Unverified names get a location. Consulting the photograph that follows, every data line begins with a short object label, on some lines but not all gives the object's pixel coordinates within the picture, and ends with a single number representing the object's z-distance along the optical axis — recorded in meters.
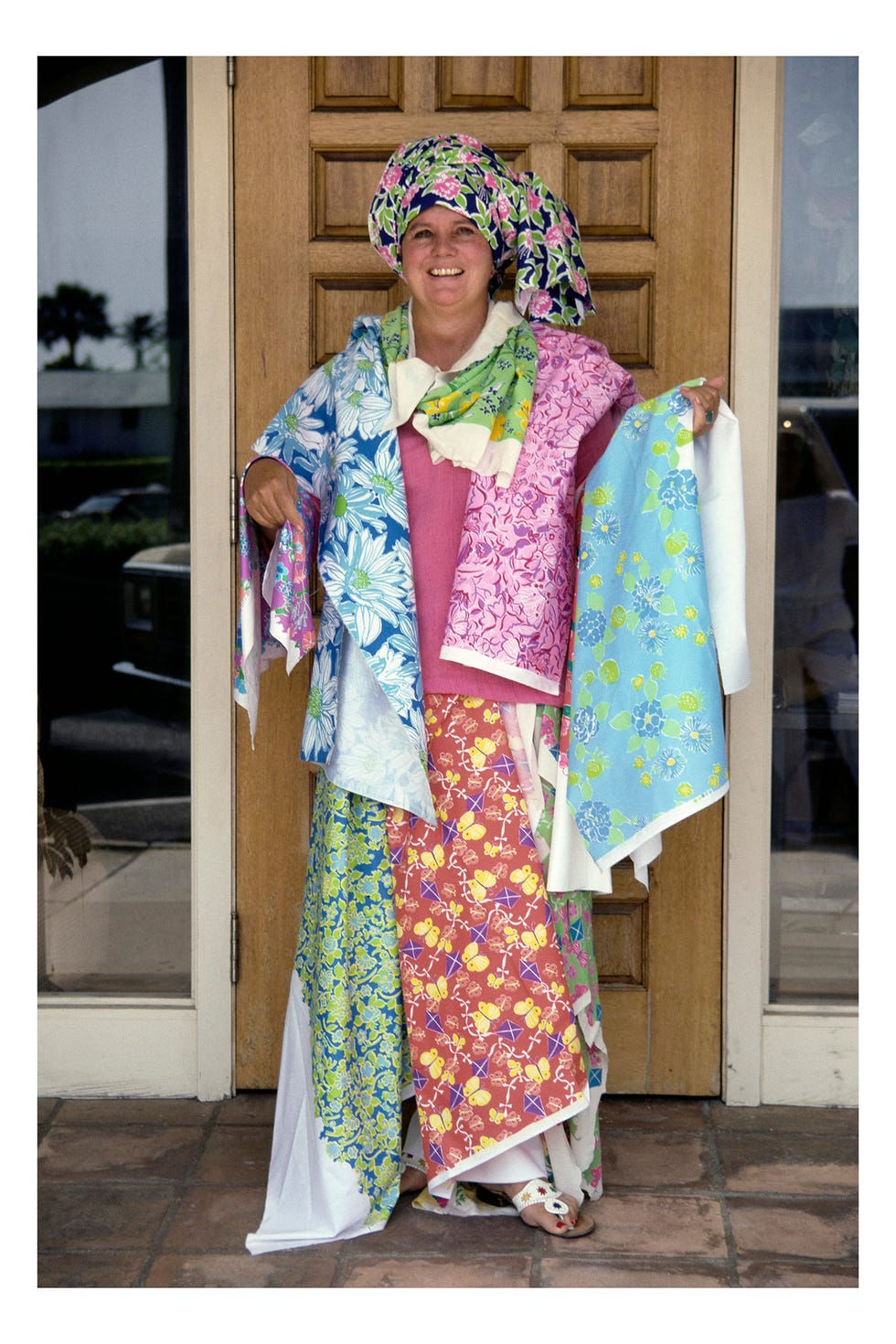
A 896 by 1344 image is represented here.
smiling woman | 2.68
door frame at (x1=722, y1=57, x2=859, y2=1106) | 3.14
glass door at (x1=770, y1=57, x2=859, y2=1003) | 3.19
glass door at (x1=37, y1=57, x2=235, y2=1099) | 3.26
